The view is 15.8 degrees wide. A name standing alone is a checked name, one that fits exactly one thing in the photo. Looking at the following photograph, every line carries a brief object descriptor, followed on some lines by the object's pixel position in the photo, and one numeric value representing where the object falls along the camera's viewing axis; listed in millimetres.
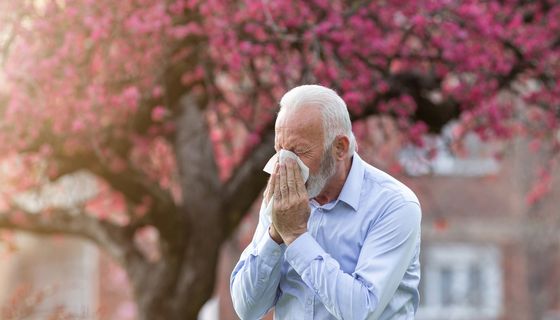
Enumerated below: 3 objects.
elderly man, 6090
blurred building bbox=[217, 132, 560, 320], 38051
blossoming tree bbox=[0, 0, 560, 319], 14269
